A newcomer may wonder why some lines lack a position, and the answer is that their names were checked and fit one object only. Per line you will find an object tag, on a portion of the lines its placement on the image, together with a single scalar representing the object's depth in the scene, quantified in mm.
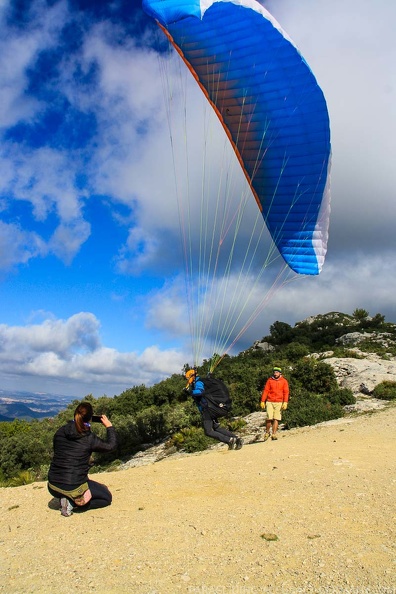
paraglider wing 9289
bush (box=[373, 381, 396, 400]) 13302
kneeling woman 5129
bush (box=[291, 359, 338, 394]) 14883
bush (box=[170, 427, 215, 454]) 10500
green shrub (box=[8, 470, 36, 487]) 9086
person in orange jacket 9648
